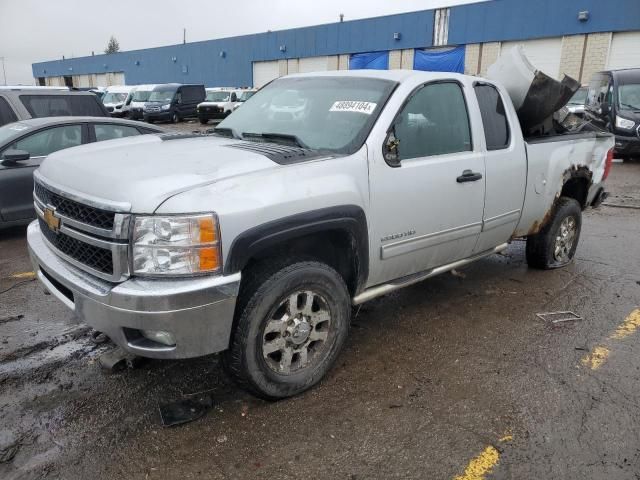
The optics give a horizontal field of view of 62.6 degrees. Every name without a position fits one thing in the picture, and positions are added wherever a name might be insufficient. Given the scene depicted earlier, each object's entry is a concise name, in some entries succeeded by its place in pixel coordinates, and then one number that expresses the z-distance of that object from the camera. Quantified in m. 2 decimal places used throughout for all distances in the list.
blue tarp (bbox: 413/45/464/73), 29.03
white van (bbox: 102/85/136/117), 26.22
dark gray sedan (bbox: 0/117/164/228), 5.91
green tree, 124.88
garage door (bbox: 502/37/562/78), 25.23
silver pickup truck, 2.48
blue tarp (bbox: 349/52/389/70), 32.22
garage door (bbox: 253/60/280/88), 39.41
